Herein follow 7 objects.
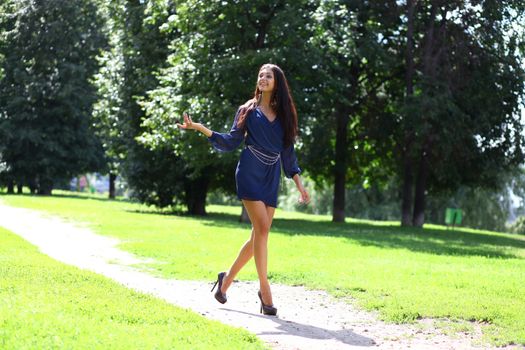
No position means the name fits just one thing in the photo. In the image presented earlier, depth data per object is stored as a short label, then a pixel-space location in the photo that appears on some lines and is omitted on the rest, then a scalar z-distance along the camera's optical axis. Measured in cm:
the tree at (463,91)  2666
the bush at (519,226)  5099
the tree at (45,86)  4369
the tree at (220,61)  2341
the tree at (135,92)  2941
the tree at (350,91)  2520
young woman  741
